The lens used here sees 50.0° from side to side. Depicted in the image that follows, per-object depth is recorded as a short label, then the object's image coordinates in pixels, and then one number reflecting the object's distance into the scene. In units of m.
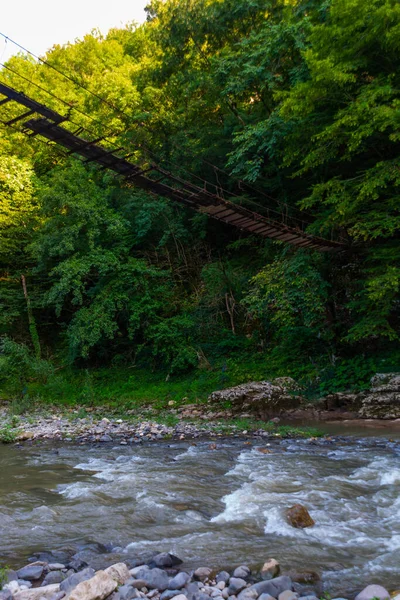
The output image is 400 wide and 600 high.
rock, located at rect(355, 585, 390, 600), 2.83
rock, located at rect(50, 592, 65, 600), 2.81
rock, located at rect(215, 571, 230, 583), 3.17
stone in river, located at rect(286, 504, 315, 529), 4.19
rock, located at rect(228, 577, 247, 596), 2.98
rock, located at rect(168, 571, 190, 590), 3.06
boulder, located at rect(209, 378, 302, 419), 10.74
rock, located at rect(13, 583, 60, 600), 2.85
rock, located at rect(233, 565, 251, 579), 3.22
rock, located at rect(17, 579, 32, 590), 3.03
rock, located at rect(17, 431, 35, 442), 9.26
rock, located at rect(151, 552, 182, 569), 3.42
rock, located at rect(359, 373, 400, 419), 9.59
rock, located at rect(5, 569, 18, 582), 3.16
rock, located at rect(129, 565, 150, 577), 3.21
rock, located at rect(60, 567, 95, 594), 2.96
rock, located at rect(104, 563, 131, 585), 3.08
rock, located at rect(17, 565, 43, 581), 3.22
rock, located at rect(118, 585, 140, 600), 2.85
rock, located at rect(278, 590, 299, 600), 2.82
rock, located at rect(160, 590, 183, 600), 2.89
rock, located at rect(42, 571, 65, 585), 3.14
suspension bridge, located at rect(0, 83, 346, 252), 6.09
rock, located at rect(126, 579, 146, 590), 3.04
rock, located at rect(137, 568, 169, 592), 3.05
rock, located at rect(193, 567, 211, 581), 3.21
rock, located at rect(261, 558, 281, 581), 3.23
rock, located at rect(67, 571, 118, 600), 2.71
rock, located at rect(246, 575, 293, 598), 2.94
